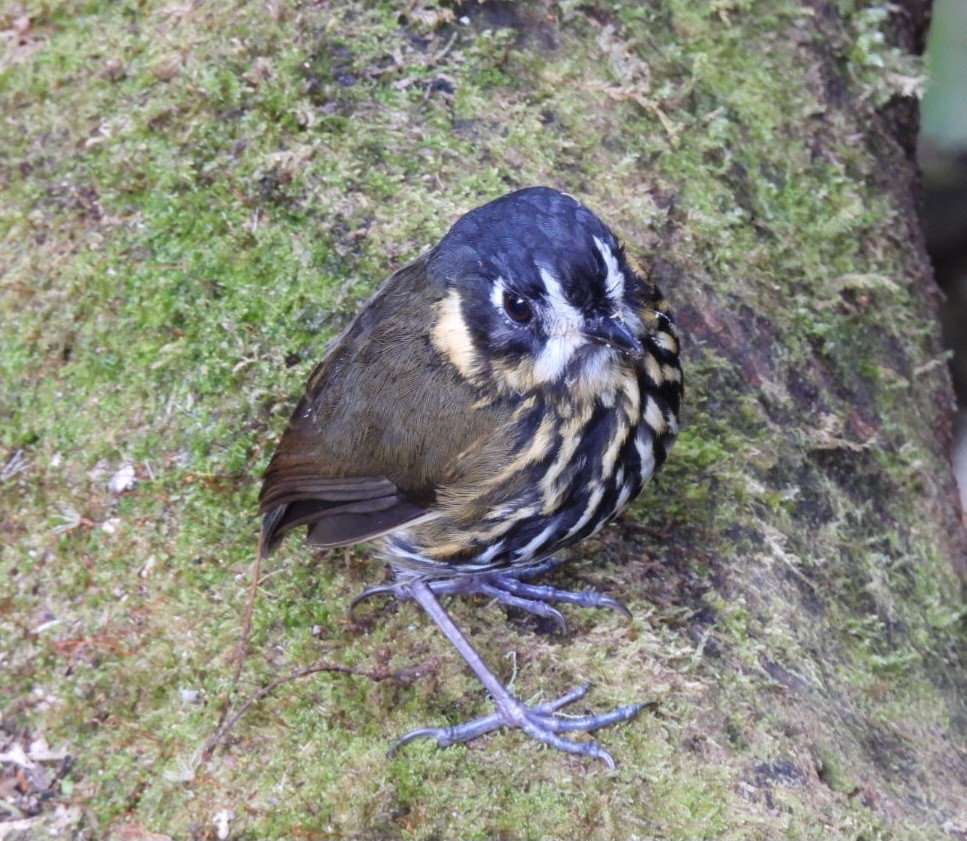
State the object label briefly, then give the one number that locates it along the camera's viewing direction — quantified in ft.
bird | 17.52
